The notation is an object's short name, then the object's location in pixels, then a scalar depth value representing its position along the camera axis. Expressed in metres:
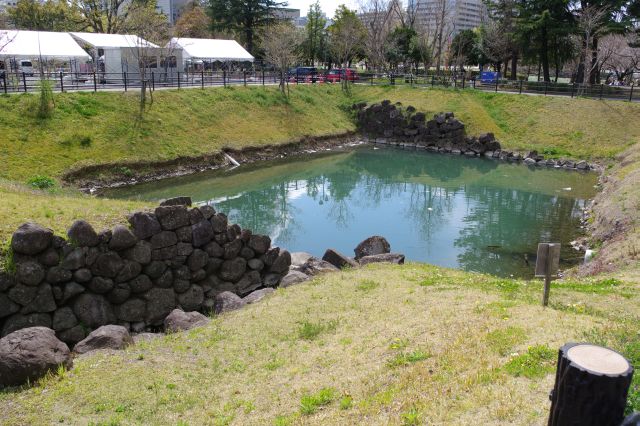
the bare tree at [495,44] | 54.44
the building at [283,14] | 62.52
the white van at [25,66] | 39.67
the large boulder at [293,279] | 13.52
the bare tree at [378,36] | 55.69
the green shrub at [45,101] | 26.82
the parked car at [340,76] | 49.88
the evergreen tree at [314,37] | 69.56
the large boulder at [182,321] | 11.03
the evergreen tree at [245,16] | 60.56
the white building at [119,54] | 38.98
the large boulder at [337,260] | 14.82
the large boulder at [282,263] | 14.70
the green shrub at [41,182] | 19.66
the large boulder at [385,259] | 14.89
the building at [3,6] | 57.99
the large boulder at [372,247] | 16.06
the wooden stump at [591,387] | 4.15
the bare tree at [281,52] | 40.53
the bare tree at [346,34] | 52.72
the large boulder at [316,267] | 14.23
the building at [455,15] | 59.49
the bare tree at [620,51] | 43.00
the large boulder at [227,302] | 12.23
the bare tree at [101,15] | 55.06
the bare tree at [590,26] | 41.53
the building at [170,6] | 153.09
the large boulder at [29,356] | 7.89
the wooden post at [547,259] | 8.62
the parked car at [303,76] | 47.03
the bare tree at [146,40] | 31.80
